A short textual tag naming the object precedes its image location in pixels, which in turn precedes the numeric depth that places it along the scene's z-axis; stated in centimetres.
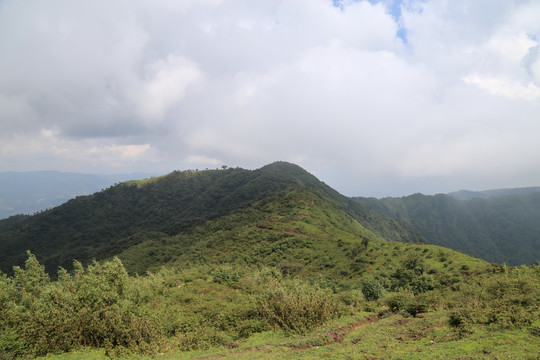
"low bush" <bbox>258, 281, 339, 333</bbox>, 1748
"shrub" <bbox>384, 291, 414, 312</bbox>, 2015
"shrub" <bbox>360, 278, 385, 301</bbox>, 2588
